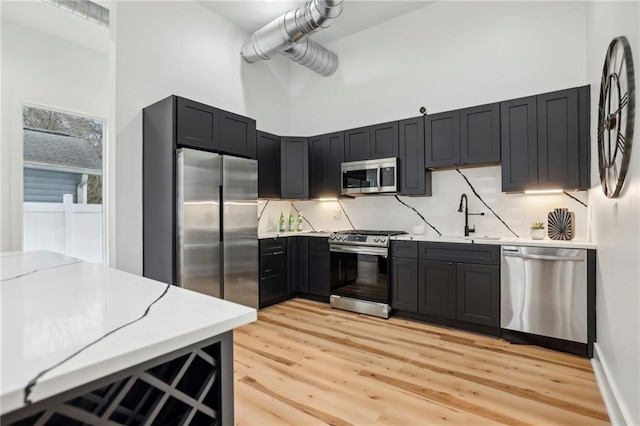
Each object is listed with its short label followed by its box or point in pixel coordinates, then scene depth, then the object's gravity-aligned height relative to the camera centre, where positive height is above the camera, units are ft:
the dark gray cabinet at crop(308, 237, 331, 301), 14.08 -2.36
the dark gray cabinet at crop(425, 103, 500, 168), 11.09 +2.69
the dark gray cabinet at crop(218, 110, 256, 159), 11.73 +2.92
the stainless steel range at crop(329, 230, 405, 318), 12.30 -2.29
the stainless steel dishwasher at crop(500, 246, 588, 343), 8.98 -2.28
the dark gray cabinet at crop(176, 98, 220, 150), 10.45 +2.93
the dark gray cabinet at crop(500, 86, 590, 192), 9.68 +2.21
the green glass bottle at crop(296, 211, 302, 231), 17.03 -0.61
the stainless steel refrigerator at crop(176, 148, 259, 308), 10.25 -0.39
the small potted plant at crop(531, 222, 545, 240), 10.34 -0.58
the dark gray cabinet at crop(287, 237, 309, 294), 14.73 -2.32
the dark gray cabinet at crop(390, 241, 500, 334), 10.37 -2.38
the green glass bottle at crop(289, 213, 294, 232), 16.63 -0.49
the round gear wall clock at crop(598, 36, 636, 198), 5.41 +1.81
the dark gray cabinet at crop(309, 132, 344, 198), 14.61 +2.26
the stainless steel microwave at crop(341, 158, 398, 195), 13.01 +1.50
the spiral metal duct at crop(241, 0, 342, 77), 11.27 +6.96
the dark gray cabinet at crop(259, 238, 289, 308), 13.55 -2.46
